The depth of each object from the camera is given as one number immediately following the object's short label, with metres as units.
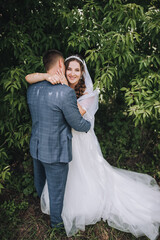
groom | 1.97
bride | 2.53
